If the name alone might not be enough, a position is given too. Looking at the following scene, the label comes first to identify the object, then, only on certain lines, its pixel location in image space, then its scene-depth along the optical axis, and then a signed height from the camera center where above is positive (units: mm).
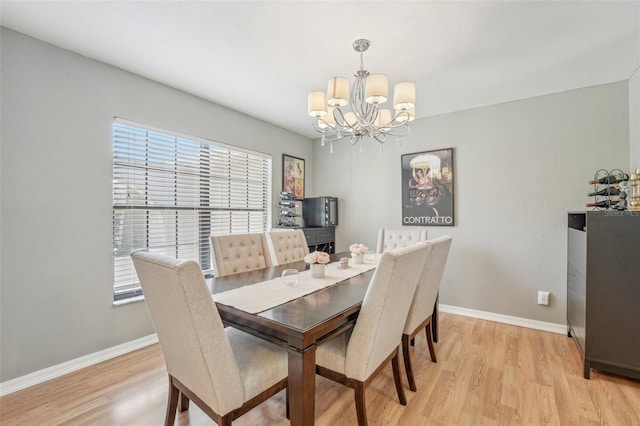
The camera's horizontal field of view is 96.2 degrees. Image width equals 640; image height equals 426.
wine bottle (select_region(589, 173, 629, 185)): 2231 +275
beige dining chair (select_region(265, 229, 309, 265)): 2705 -324
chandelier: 1937 +798
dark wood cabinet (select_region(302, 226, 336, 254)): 3930 -359
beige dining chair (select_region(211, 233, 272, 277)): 2271 -340
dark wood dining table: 1228 -518
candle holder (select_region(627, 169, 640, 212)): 2057 +171
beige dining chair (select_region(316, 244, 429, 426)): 1390 -602
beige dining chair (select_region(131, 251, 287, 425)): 1078 -573
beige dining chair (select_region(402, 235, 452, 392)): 1933 -596
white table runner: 1492 -467
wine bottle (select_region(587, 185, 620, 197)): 2254 +191
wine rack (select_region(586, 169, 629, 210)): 2246 +195
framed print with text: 3482 +320
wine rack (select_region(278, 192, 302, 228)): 3998 +32
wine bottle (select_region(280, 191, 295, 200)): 3961 +247
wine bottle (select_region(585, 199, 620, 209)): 2248 +83
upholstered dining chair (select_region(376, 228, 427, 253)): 3016 -263
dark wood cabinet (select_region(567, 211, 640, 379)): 1979 -560
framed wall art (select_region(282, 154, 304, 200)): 4168 +569
